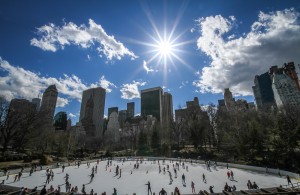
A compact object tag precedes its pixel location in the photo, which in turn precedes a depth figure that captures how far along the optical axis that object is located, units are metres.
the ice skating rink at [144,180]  23.67
